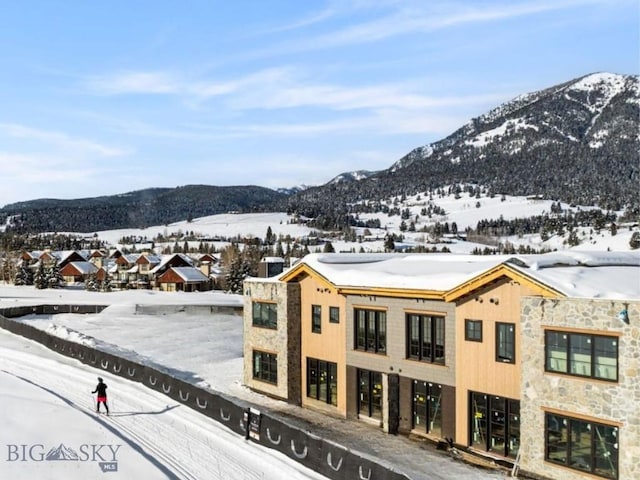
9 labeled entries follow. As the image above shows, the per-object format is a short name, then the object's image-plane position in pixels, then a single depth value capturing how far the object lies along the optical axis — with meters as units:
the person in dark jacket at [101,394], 25.12
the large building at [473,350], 18.91
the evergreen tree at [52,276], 105.62
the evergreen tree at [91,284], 105.50
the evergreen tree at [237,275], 97.62
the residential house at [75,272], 128.25
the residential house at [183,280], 106.38
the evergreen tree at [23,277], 115.06
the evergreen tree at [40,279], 103.06
